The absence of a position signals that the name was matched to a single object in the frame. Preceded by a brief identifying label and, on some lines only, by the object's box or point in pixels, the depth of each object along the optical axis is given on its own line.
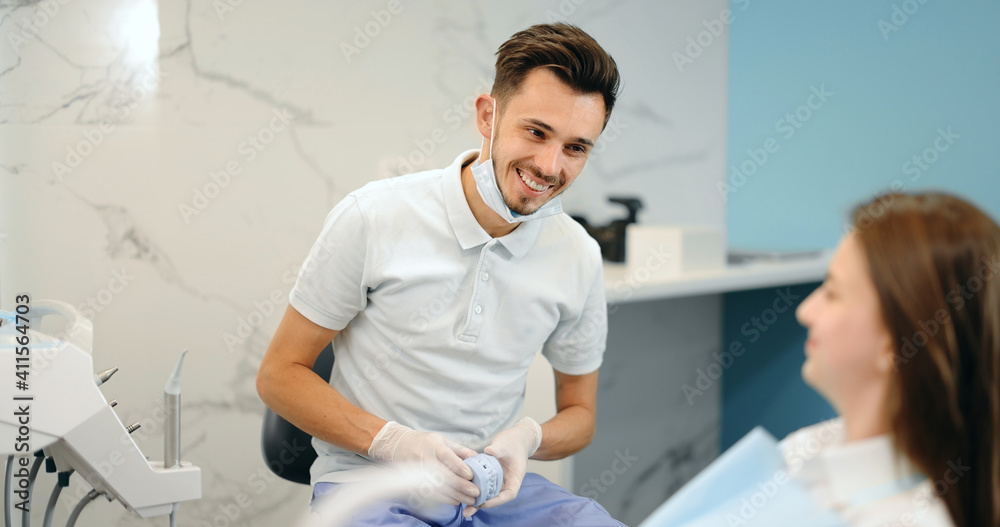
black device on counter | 2.15
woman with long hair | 0.69
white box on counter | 1.90
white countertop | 1.72
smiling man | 1.20
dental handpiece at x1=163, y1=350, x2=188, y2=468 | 1.13
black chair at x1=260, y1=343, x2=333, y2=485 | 1.31
